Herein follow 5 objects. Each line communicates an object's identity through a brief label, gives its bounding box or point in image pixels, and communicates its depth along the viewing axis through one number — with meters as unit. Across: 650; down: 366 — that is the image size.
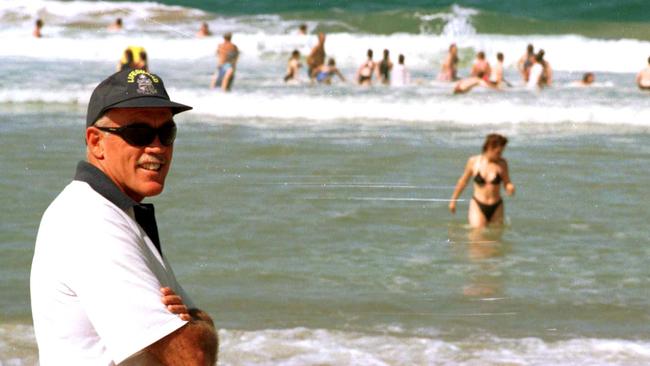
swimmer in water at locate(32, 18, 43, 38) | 37.34
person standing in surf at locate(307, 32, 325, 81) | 28.55
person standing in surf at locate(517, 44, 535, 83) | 28.30
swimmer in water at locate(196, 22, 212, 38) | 38.12
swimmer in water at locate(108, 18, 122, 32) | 40.09
